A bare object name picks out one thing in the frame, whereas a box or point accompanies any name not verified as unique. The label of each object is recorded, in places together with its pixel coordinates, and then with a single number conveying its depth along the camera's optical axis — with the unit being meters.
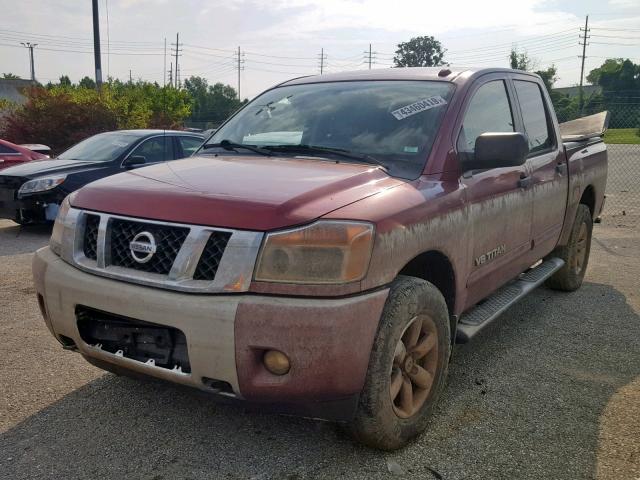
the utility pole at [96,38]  18.12
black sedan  7.98
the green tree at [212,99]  66.68
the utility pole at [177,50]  82.97
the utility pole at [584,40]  80.22
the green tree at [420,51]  102.38
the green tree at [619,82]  31.88
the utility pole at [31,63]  83.32
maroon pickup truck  2.31
